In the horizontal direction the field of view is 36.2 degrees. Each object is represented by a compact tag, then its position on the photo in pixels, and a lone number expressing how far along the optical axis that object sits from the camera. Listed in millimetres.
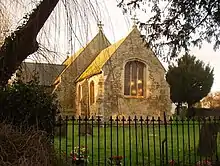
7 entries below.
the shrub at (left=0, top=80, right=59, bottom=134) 6867
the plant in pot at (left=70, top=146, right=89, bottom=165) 7582
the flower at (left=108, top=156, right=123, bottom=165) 7844
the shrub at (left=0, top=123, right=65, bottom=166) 5391
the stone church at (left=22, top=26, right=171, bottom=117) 27828
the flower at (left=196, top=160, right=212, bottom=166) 8413
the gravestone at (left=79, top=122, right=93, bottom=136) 16939
